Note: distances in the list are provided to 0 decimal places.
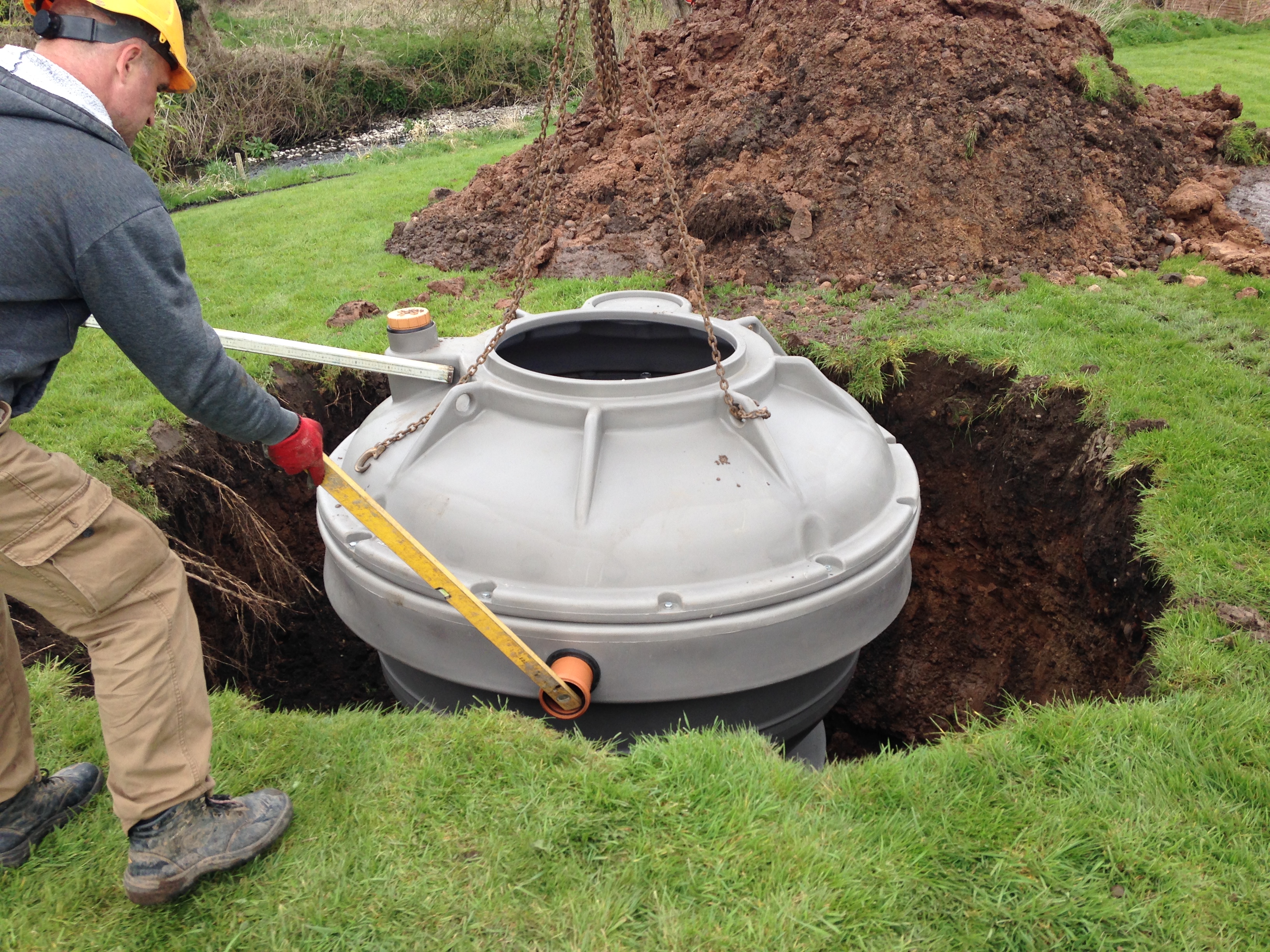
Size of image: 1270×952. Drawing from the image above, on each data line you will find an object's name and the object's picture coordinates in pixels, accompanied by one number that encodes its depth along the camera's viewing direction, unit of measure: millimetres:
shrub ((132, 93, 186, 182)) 10078
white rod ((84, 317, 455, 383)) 2652
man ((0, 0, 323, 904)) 1670
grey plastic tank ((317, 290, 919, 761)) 2467
